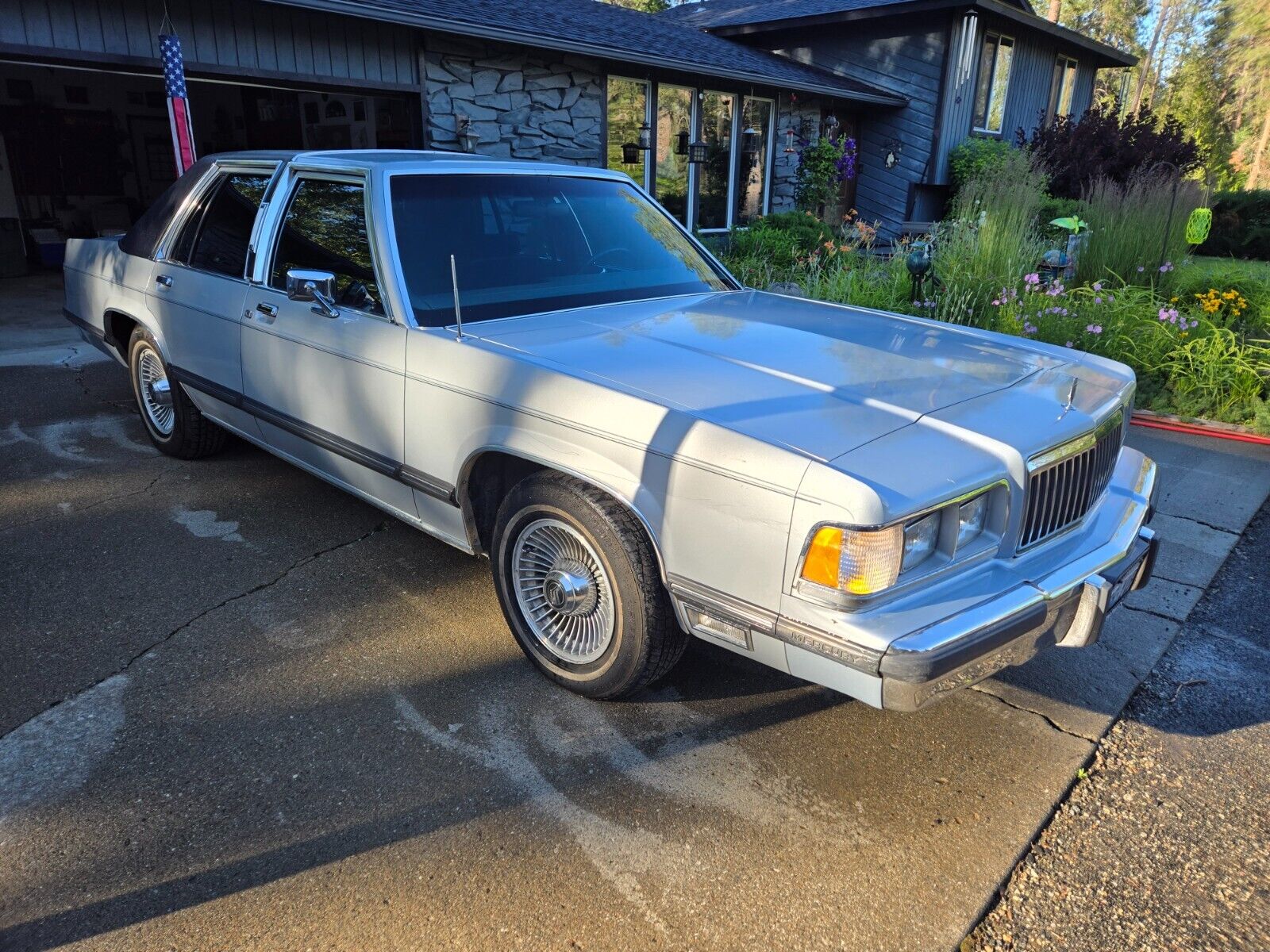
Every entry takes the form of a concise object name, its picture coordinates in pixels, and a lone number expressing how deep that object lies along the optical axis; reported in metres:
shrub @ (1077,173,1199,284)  7.95
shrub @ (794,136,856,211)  15.50
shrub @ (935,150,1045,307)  7.36
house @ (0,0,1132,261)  8.91
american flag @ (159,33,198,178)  7.71
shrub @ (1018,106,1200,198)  16.89
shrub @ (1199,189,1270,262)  20.64
